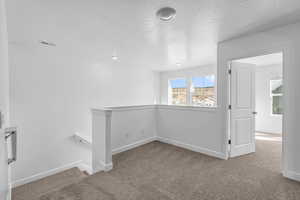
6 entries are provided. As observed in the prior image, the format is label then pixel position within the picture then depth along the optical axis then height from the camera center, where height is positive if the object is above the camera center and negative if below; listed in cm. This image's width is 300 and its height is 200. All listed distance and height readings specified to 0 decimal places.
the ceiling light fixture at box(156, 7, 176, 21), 169 +109
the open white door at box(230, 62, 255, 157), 283 -21
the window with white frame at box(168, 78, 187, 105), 595 +35
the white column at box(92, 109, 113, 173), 234 -71
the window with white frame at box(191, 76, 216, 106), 525 +33
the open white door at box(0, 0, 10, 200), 90 -41
